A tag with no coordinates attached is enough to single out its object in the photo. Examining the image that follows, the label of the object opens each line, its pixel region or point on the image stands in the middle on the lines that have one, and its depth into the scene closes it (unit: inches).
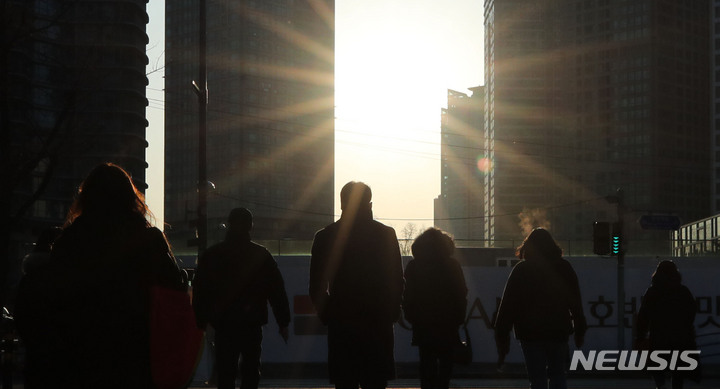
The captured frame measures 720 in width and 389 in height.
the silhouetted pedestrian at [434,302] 360.8
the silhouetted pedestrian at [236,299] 325.7
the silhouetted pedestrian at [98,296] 158.6
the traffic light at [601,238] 820.6
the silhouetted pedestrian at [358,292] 260.8
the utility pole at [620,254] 762.2
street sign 839.7
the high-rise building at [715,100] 6747.1
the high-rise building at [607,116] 6589.6
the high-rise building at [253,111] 6294.3
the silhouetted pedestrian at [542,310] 322.0
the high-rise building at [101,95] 3543.3
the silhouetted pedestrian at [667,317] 414.3
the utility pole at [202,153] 877.8
